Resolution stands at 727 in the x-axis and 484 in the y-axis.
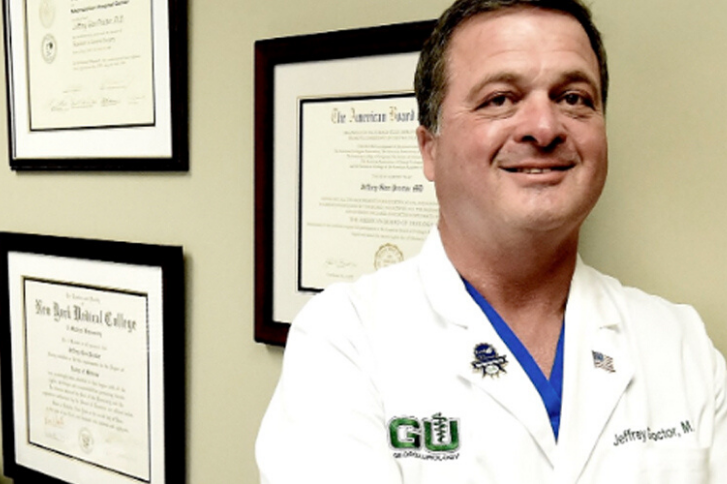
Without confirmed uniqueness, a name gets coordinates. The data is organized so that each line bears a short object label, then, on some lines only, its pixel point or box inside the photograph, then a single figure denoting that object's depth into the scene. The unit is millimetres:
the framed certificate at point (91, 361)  1308
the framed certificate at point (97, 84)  1253
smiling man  753
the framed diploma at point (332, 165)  1037
